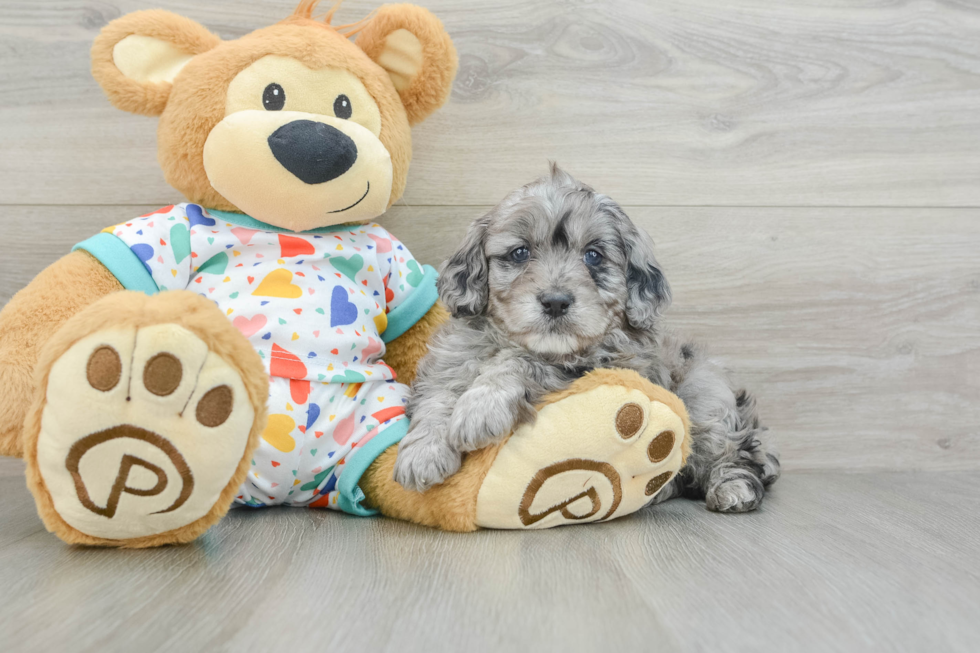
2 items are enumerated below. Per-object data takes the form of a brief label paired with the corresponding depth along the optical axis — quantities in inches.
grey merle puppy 28.6
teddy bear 23.9
